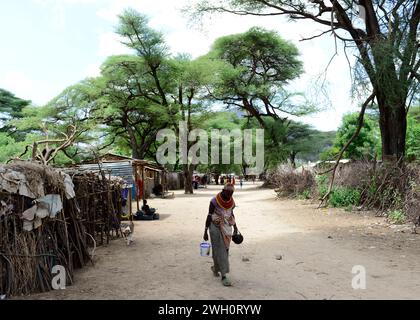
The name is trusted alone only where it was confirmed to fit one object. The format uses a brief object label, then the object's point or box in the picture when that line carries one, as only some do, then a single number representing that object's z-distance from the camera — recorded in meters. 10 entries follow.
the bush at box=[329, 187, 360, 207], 14.44
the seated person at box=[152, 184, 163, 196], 25.94
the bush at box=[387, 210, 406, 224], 10.70
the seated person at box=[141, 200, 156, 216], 13.99
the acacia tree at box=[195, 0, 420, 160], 10.28
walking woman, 5.66
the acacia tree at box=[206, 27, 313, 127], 31.86
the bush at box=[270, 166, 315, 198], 20.21
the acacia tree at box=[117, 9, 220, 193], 27.86
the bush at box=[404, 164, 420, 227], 9.87
